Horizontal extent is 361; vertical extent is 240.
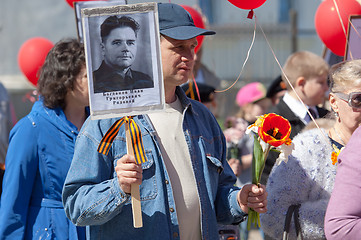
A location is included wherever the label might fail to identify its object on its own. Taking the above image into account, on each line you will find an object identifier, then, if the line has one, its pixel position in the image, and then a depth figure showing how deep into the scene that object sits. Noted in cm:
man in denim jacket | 491
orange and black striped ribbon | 480
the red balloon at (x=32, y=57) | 1308
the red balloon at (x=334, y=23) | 845
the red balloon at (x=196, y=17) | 996
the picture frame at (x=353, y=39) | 718
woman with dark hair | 623
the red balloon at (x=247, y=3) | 622
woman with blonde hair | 590
